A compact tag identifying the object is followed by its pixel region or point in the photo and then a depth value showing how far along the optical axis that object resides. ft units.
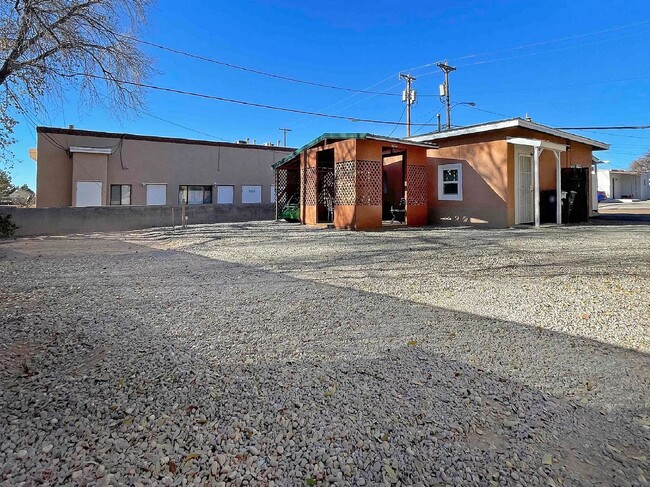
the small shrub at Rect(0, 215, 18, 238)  43.70
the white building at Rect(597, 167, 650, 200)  140.87
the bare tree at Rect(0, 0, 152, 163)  21.14
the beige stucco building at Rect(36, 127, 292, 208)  62.95
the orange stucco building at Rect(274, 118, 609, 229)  40.34
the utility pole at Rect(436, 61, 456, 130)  87.25
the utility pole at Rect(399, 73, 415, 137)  87.15
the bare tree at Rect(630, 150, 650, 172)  163.99
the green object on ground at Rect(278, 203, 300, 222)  53.01
